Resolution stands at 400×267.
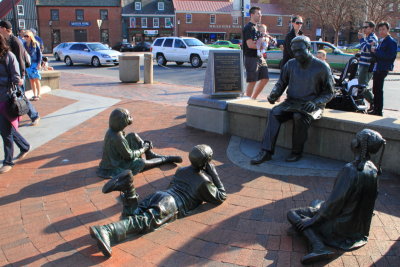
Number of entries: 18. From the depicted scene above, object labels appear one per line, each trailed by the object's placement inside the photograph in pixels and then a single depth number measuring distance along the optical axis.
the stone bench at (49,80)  11.56
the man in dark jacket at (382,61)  7.52
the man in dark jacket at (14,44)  6.85
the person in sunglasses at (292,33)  7.48
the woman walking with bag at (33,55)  9.36
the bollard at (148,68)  13.80
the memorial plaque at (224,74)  6.66
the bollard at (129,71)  13.99
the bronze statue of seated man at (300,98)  4.95
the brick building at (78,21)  54.03
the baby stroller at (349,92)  6.29
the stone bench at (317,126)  4.66
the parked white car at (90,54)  22.38
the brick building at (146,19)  57.41
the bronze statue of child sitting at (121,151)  4.43
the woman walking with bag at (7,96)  4.97
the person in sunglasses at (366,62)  8.28
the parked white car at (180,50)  21.12
